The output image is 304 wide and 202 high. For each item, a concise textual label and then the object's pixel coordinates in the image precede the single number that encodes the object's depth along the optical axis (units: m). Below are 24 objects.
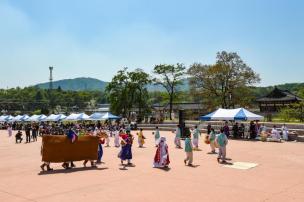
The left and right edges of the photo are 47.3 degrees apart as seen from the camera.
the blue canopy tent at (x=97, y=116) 42.34
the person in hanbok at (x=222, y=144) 16.45
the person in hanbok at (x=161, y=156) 15.16
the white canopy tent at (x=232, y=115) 28.98
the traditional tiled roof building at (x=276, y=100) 53.88
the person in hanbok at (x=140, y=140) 24.30
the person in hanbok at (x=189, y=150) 15.70
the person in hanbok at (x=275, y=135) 26.50
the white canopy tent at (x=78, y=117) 44.87
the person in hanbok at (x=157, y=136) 24.58
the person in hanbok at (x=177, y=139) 23.31
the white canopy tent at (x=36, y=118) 55.30
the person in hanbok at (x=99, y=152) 16.61
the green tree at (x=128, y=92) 51.97
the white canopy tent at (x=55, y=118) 51.16
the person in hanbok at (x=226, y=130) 29.20
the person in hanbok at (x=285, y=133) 26.89
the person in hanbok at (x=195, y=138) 21.98
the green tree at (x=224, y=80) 43.59
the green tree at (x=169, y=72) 51.93
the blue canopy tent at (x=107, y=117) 41.47
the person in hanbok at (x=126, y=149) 15.73
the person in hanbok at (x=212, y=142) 20.16
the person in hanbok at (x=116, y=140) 24.92
